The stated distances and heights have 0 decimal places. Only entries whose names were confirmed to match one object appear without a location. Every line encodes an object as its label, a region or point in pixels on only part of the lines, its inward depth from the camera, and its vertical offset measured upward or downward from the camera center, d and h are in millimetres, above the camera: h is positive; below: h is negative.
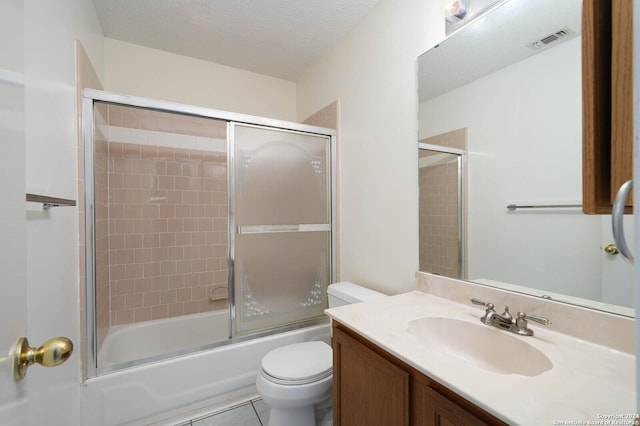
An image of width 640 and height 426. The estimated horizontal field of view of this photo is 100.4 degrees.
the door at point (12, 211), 393 +3
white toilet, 1283 -841
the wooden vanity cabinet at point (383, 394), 672 -553
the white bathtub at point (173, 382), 1430 -1004
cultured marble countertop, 561 -424
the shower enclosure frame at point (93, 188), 1430 +141
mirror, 908 +239
